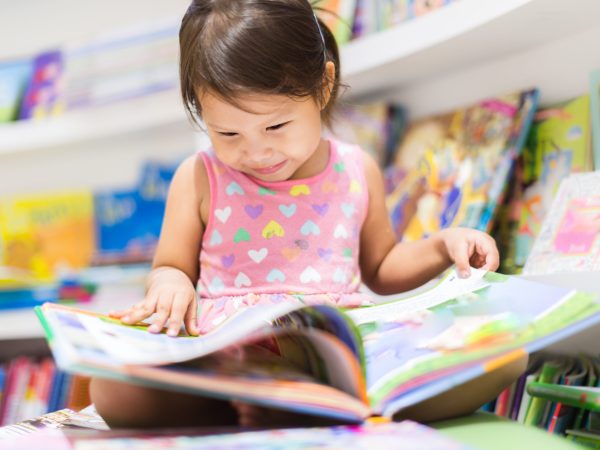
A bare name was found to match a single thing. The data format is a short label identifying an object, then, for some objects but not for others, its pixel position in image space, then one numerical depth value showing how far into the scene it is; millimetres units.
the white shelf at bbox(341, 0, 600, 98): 932
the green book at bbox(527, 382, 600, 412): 649
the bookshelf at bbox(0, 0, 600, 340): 971
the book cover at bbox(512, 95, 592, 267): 966
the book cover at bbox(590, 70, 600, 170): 923
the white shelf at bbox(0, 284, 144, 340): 1396
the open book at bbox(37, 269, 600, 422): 490
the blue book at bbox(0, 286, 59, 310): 1405
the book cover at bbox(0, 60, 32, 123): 1723
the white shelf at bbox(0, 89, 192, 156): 1526
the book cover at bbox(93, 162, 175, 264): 1702
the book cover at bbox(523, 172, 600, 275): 823
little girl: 763
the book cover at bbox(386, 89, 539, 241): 1015
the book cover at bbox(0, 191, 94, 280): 1725
